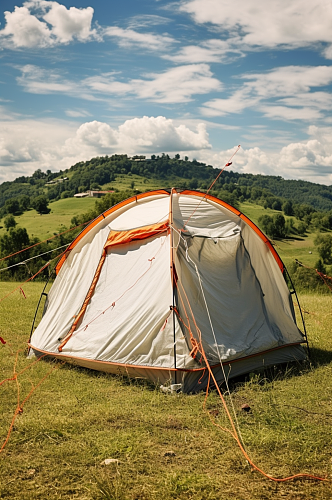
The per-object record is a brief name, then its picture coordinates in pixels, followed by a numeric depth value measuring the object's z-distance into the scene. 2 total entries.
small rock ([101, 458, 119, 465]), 4.45
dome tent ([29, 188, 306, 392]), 6.54
